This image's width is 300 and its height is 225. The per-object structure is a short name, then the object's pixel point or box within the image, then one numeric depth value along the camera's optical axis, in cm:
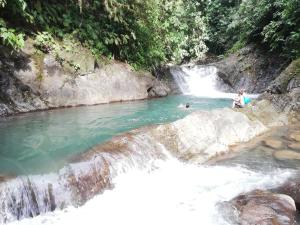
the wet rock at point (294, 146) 595
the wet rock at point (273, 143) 608
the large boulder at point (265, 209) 369
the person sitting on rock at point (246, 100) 849
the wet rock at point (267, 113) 739
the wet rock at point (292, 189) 427
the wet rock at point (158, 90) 1122
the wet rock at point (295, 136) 637
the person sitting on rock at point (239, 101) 821
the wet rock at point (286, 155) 557
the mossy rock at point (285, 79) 826
